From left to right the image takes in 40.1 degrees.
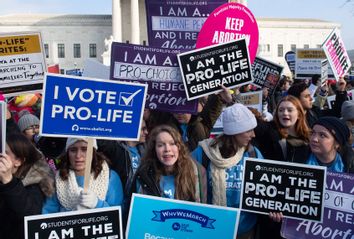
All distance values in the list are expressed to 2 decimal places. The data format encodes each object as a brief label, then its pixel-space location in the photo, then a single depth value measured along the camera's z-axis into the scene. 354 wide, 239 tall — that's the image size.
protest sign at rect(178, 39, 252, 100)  4.44
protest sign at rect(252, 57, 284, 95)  7.71
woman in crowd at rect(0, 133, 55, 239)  2.87
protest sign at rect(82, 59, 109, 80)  5.23
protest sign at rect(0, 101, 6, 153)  2.81
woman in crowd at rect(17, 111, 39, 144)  5.27
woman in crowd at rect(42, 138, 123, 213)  3.17
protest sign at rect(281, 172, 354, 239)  3.15
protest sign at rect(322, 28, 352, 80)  7.04
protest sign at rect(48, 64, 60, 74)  9.20
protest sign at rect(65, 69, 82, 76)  15.08
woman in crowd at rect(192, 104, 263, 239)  3.44
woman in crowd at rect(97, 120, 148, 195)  3.94
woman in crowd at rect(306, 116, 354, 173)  3.48
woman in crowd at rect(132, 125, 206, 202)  3.29
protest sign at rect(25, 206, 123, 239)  2.79
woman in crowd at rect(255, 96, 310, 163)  4.33
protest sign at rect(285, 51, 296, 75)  15.80
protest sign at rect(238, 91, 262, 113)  6.69
